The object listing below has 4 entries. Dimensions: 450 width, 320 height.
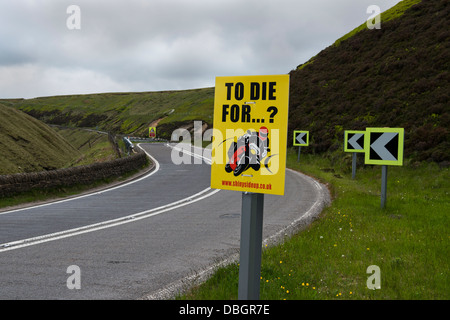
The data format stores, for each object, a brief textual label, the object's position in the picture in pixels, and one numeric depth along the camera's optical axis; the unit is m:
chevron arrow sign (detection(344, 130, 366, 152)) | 15.46
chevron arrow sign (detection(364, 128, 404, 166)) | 9.56
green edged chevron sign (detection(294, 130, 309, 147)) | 23.25
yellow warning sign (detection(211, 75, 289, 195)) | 3.19
